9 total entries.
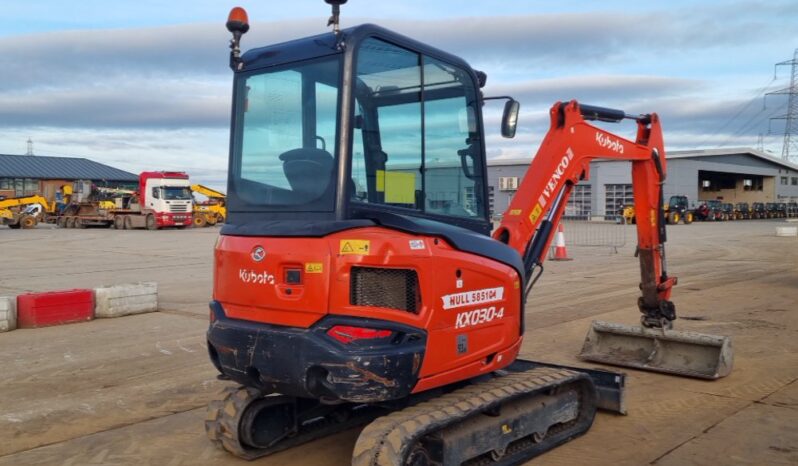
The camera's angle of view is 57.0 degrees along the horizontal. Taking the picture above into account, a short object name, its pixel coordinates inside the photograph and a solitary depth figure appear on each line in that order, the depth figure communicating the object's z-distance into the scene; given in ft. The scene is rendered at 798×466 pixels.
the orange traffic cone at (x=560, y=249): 70.18
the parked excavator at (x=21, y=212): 140.56
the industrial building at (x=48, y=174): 229.45
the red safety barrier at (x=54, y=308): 35.14
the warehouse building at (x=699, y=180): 190.90
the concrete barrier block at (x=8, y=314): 34.22
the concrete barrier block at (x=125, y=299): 37.81
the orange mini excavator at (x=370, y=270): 14.17
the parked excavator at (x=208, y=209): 141.79
